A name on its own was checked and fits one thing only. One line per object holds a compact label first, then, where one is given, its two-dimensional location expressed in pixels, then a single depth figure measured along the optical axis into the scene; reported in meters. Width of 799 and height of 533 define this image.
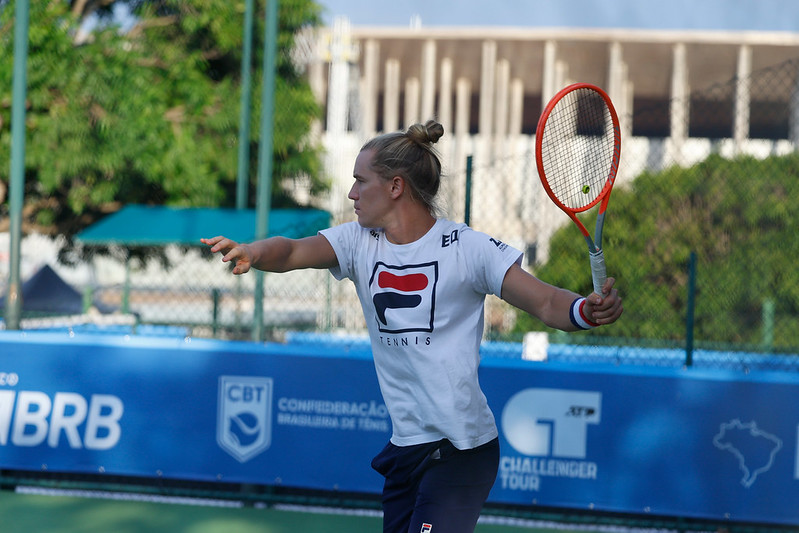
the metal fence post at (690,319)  11.66
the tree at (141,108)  22.59
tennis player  5.37
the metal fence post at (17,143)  13.74
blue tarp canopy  24.16
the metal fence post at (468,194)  12.01
